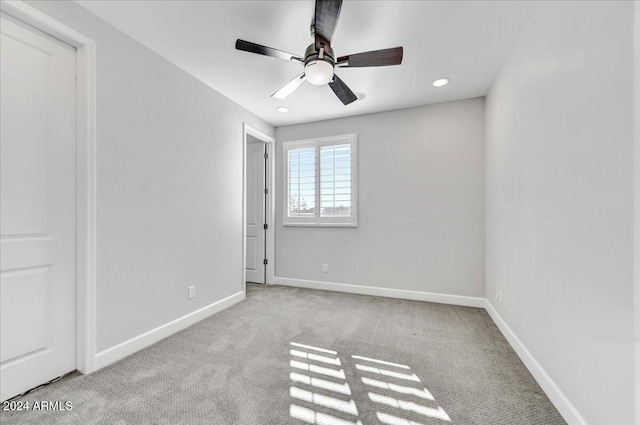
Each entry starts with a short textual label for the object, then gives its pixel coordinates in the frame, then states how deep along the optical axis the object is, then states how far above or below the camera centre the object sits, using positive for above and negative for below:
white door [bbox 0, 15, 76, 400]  1.57 +0.02
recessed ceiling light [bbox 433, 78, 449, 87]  2.84 +1.43
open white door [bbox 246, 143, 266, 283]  4.33 +0.02
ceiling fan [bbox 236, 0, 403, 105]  1.65 +1.06
